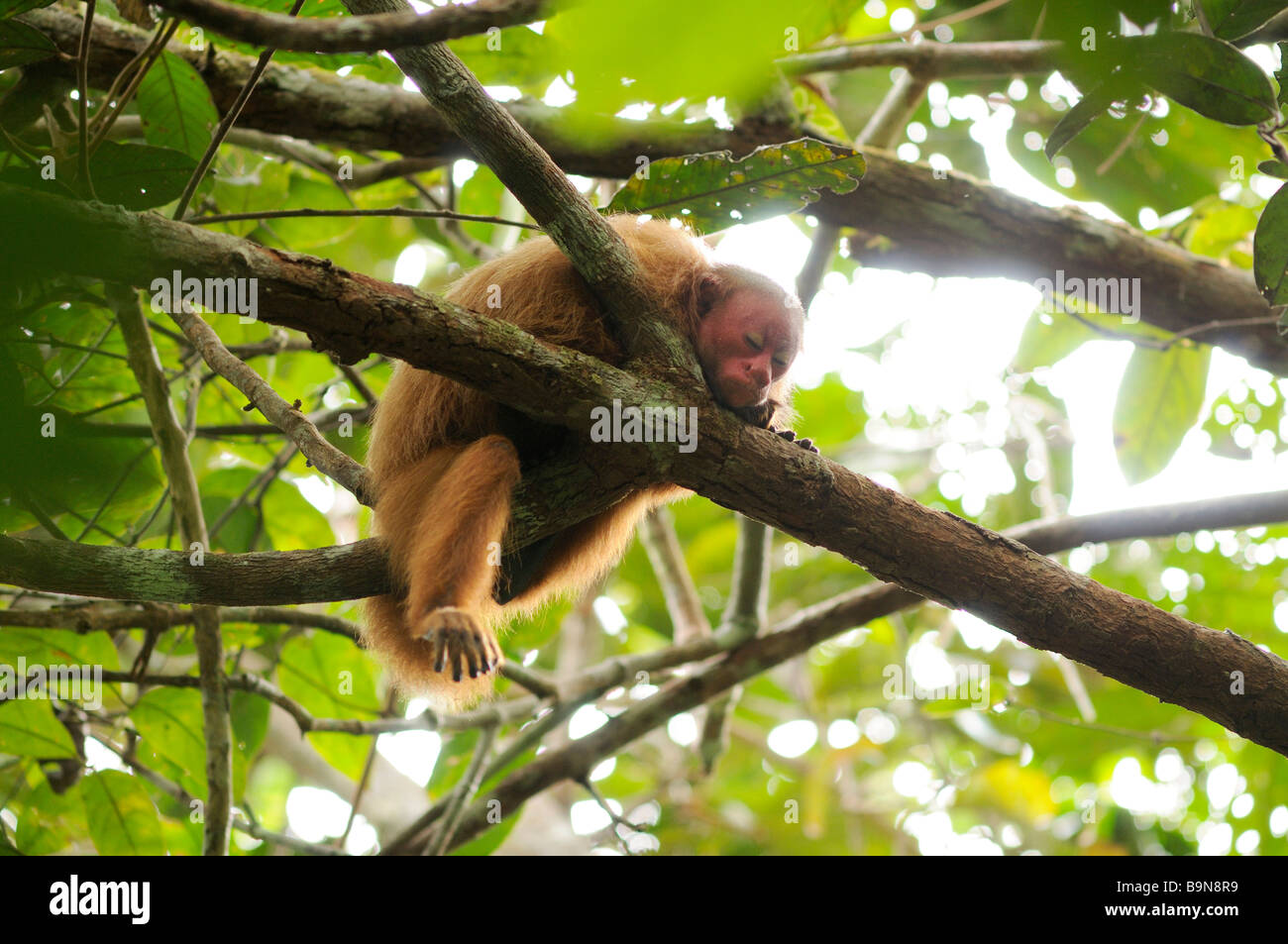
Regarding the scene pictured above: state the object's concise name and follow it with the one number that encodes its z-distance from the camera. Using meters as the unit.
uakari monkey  3.07
